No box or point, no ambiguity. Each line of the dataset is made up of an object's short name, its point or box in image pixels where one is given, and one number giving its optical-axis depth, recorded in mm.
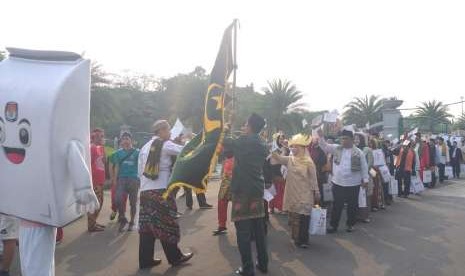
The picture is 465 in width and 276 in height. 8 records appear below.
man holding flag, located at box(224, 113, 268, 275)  5848
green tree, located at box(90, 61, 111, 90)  29148
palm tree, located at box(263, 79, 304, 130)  41688
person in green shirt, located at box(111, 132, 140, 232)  8953
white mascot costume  3820
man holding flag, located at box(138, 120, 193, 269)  6148
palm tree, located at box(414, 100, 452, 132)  47562
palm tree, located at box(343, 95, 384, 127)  43156
